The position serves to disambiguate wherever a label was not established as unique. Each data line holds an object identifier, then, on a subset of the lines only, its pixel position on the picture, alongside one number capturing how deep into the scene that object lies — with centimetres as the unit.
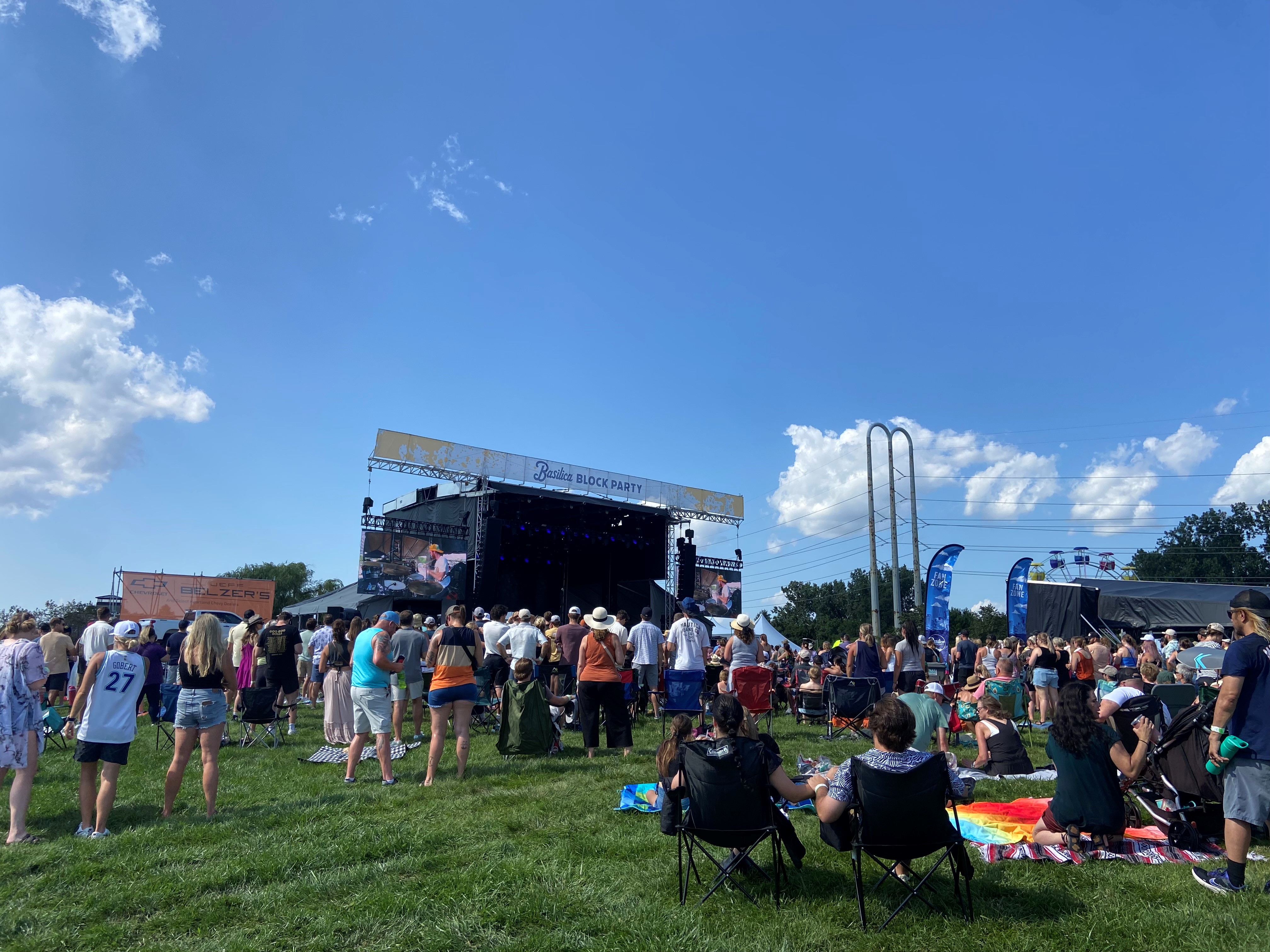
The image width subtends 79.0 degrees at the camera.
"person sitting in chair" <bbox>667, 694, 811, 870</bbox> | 357
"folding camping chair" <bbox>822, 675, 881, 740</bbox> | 870
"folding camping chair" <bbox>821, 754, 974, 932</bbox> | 324
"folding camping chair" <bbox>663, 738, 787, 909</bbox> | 353
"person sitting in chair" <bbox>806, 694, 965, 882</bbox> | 334
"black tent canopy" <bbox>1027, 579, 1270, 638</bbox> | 2159
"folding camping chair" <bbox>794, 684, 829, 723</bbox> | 1012
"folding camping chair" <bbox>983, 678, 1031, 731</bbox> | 863
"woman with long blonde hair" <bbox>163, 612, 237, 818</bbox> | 521
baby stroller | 430
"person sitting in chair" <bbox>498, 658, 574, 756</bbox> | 754
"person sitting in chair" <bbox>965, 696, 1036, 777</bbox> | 623
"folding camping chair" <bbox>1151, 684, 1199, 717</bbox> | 647
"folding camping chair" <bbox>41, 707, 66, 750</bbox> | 778
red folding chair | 839
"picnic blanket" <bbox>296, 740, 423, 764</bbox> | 768
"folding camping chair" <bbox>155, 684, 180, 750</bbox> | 901
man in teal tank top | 636
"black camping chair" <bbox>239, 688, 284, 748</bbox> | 824
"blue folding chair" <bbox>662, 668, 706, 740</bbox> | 807
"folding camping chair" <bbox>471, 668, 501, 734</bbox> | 985
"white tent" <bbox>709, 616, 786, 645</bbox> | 2120
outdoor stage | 2212
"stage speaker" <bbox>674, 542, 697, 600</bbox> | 2727
